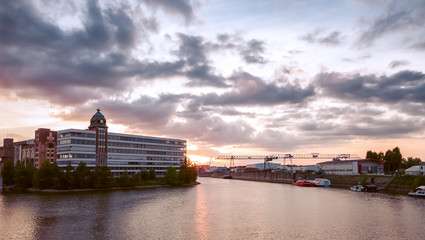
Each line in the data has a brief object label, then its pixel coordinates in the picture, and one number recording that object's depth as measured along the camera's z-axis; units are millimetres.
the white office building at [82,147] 186375
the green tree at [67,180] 154000
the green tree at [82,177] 158250
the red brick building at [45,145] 197125
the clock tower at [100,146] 195725
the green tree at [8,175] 185125
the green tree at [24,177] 167500
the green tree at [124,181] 175500
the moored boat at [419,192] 115862
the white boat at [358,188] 145625
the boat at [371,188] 144250
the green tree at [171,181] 198912
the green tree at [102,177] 161625
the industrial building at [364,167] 193875
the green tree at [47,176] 156625
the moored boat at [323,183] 188250
